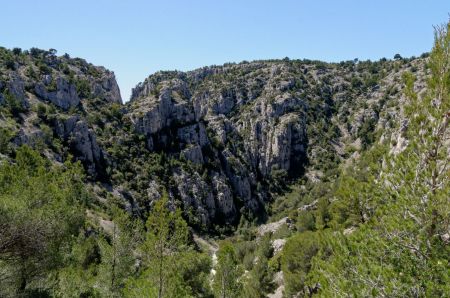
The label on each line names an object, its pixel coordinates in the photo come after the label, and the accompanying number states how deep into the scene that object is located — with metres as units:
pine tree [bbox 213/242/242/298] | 31.00
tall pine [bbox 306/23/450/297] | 9.94
